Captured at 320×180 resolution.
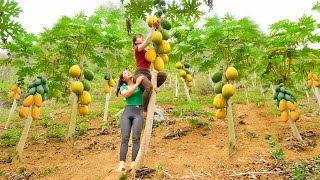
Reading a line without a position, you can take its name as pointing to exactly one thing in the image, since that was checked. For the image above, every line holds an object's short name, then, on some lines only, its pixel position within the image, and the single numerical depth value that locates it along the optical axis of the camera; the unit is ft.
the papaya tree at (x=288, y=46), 20.13
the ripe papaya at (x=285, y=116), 21.31
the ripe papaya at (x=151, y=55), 13.23
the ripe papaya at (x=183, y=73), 29.00
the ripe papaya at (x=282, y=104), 21.04
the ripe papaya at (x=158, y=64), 13.31
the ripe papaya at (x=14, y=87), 36.88
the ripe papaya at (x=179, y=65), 28.34
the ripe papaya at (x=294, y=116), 21.01
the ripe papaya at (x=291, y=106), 20.89
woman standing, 14.58
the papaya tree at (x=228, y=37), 18.25
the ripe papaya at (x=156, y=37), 13.03
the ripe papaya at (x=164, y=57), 14.15
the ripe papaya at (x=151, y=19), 13.05
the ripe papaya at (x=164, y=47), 13.55
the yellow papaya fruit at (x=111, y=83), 32.28
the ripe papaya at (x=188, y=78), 29.45
